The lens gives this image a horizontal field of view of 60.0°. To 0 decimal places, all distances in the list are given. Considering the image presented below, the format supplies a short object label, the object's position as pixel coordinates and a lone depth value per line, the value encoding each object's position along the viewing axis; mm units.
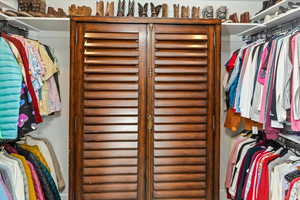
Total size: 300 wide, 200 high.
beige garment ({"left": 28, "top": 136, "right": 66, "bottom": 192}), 2463
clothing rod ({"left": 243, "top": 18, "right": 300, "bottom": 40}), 2003
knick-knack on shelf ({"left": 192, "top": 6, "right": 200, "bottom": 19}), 2541
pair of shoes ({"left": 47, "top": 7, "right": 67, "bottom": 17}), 2408
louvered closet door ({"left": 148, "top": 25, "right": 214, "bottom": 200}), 2127
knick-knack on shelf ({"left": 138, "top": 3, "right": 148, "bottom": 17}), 2402
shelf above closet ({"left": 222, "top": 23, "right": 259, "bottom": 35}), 2312
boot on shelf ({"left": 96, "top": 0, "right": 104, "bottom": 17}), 2432
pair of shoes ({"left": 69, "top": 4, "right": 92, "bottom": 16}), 2389
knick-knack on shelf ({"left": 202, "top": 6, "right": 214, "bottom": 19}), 2520
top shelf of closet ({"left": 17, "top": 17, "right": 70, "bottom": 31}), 2197
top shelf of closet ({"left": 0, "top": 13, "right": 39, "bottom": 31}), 2029
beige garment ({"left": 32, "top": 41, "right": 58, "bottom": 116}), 2086
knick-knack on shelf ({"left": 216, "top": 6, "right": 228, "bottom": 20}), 2532
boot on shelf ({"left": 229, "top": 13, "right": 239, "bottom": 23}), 2533
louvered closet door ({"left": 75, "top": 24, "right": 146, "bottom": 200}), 2096
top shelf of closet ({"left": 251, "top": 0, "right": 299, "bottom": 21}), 2043
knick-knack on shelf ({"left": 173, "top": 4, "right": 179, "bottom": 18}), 2518
